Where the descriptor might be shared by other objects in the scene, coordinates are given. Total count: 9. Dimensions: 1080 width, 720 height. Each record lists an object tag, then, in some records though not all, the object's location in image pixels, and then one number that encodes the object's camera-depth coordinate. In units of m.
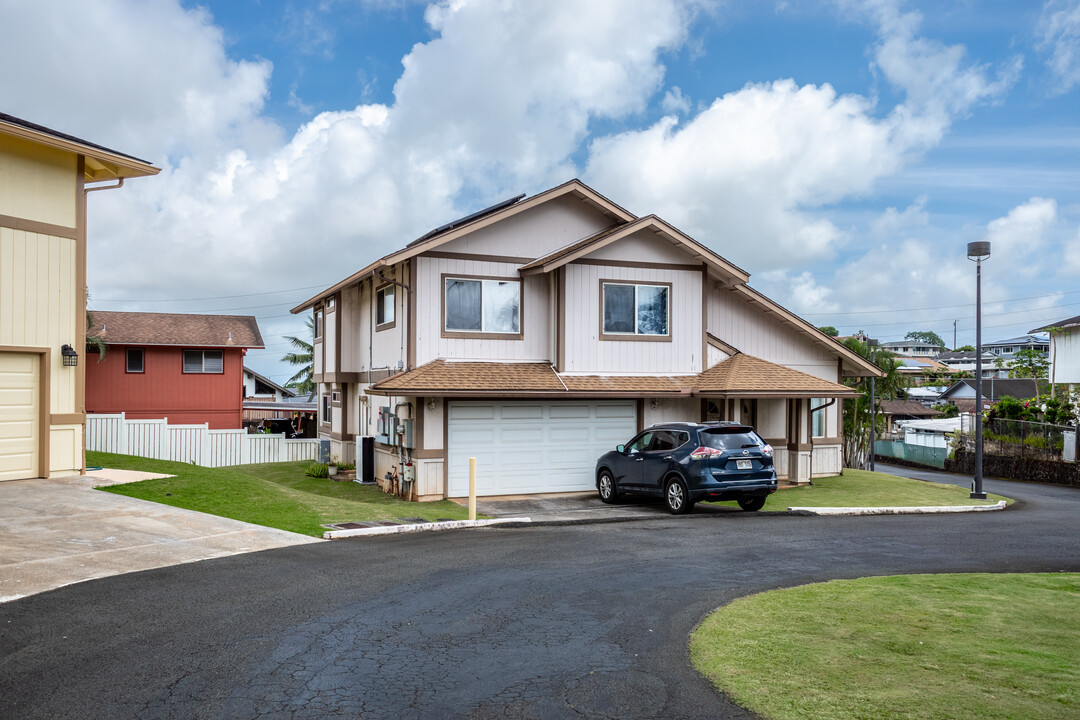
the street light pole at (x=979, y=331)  20.75
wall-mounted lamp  16.62
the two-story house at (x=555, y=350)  19.39
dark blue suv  16.20
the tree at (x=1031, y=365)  52.97
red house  33.56
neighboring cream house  15.91
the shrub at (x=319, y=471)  25.73
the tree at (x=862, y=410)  42.81
